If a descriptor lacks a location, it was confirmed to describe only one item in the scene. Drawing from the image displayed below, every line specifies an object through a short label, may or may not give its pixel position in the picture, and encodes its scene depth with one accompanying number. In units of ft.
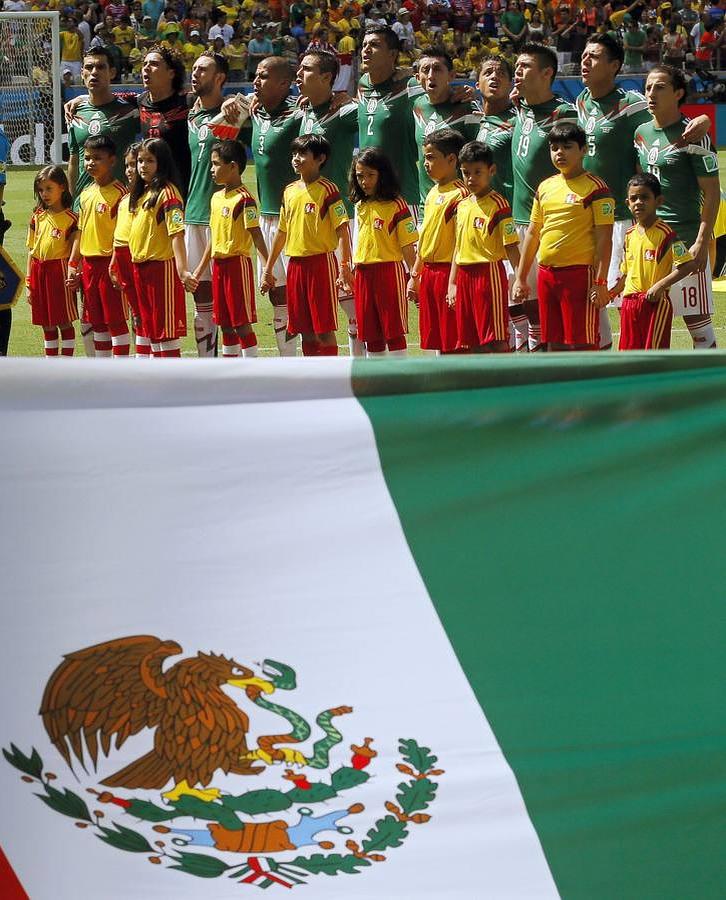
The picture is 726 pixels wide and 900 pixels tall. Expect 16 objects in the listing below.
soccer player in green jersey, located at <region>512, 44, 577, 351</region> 49.75
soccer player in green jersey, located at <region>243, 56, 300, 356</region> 55.67
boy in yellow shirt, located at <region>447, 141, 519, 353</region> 45.98
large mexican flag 15.67
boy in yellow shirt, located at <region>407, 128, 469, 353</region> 47.70
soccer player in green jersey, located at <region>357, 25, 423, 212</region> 56.08
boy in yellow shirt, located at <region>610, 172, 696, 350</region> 44.29
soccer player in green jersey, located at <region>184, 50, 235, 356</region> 56.70
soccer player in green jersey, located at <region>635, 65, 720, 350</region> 46.26
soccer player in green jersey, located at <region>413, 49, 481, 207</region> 53.11
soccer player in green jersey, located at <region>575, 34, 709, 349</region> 49.67
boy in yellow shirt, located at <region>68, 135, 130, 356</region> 55.47
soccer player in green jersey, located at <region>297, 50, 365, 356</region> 55.62
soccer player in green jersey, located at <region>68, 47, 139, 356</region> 59.57
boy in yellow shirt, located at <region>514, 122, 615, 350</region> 44.70
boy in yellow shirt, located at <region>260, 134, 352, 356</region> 50.75
